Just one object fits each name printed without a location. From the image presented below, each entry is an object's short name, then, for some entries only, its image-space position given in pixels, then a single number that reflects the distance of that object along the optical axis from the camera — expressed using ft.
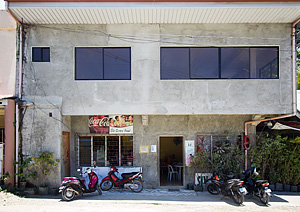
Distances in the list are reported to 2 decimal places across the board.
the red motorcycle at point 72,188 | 28.73
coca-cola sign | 36.47
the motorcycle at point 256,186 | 28.12
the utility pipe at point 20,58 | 32.81
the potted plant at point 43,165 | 31.27
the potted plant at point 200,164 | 34.65
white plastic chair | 40.29
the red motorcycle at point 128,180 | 32.78
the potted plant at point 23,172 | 30.94
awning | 33.12
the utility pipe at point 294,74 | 32.40
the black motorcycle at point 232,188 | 28.02
